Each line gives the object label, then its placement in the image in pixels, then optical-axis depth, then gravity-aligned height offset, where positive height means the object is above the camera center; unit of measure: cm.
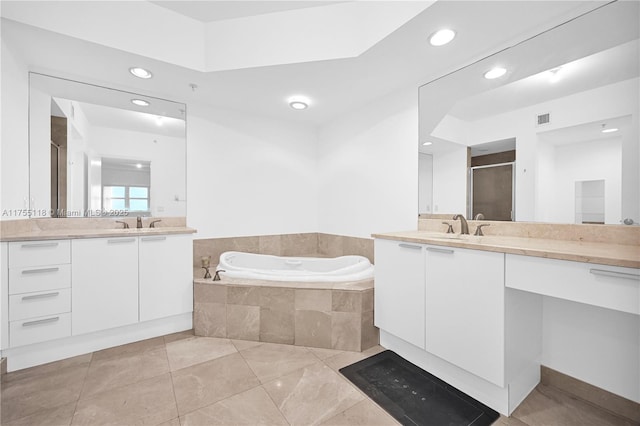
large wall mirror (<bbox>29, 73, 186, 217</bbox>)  225 +55
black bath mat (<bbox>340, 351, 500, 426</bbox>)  141 -106
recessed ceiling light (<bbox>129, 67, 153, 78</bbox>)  221 +116
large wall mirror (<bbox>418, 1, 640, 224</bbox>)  142 +55
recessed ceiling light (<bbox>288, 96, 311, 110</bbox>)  282 +118
